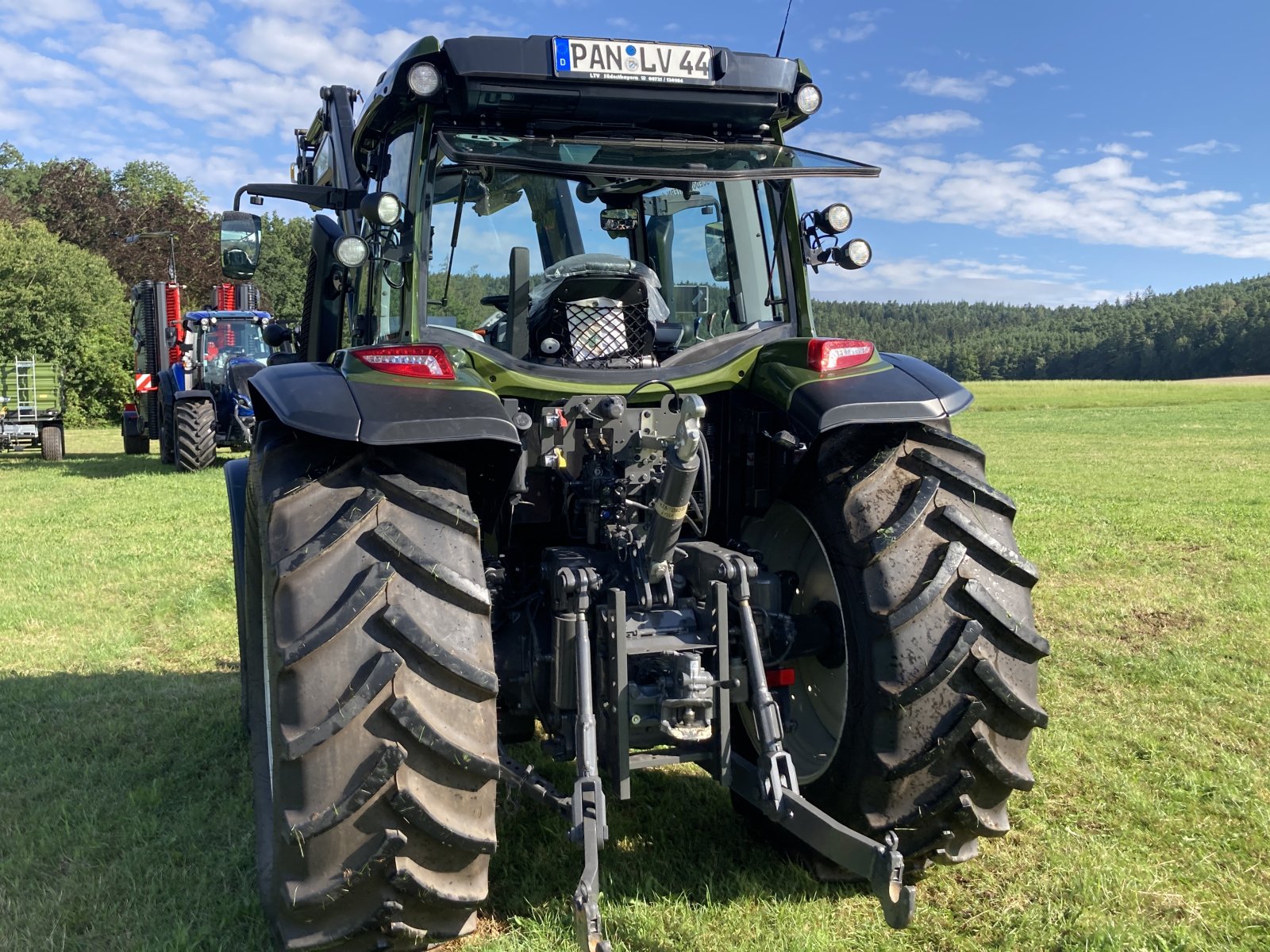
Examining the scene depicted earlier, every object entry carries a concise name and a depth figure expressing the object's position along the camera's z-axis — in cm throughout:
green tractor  255
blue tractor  1695
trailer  2175
